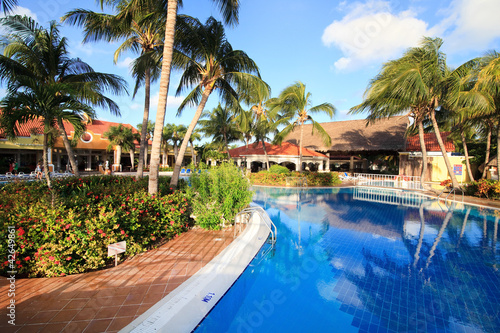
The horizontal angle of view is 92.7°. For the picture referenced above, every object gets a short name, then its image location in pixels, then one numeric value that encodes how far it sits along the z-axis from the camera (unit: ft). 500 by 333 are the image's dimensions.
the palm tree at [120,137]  81.21
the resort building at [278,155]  74.28
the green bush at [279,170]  60.59
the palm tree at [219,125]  78.12
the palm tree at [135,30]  26.73
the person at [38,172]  50.60
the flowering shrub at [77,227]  11.58
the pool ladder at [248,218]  21.36
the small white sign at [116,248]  12.50
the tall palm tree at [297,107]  56.65
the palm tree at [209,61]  27.91
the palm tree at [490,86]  34.88
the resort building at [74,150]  65.40
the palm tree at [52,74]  20.06
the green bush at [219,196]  21.18
